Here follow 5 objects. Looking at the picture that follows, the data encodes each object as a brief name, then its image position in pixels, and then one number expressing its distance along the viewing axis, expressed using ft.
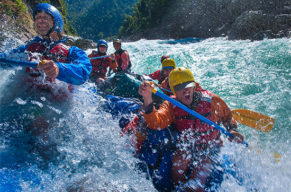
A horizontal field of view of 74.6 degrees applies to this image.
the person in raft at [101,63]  18.58
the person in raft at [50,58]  6.77
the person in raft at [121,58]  20.02
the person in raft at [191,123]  7.11
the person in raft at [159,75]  17.53
